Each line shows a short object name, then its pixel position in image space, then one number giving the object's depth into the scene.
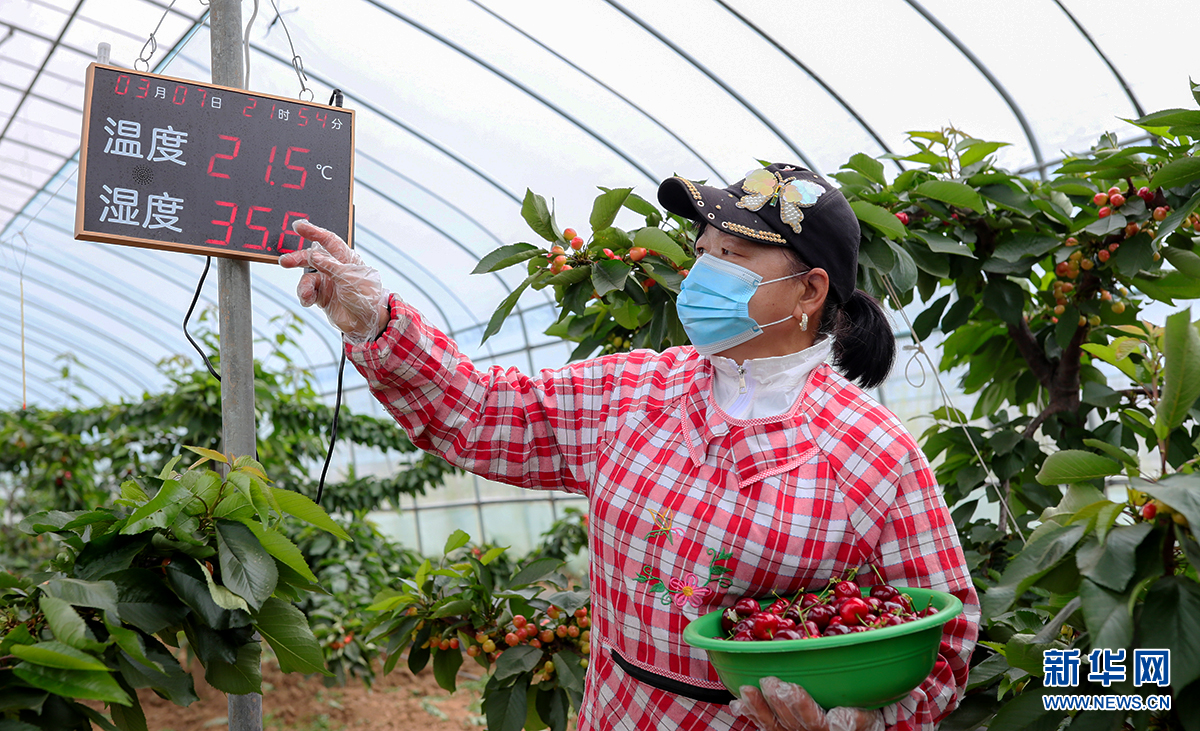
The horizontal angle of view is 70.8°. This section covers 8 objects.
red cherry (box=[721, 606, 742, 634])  1.09
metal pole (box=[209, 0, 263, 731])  1.47
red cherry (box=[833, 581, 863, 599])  1.07
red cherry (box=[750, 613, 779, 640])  1.01
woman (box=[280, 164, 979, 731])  1.15
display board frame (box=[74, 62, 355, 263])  1.31
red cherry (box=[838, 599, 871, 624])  1.00
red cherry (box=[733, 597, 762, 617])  1.08
